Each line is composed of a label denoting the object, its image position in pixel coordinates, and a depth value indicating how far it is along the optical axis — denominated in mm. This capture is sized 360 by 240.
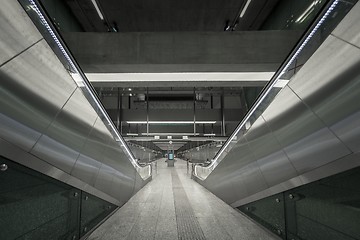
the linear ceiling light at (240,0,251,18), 6888
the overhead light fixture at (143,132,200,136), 12688
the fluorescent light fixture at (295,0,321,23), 5655
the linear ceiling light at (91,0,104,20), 6461
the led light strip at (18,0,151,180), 1980
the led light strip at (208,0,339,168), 2096
